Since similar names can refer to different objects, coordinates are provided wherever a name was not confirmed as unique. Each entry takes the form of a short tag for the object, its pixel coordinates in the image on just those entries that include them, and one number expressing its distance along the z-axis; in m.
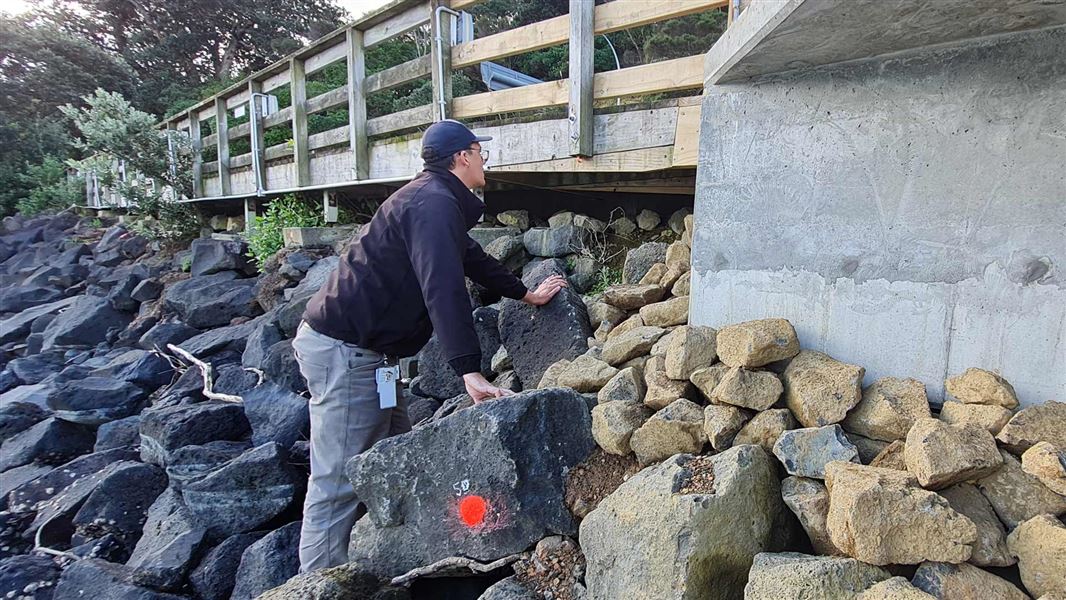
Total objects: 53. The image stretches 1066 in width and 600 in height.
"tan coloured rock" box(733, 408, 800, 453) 2.11
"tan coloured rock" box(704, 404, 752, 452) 2.15
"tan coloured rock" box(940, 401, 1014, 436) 1.90
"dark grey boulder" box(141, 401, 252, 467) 4.29
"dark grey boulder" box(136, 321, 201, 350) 6.97
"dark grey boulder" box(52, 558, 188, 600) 3.07
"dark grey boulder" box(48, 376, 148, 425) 5.57
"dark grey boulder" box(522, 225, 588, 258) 4.61
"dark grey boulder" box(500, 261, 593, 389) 3.26
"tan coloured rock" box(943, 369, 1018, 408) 1.95
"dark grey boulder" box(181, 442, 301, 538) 3.55
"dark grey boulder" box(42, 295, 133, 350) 8.48
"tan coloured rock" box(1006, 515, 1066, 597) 1.52
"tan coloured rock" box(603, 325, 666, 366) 2.79
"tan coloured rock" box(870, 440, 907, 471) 1.89
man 2.71
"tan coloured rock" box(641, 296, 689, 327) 2.98
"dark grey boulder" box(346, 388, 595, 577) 2.36
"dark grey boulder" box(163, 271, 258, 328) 7.35
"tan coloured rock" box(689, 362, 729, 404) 2.32
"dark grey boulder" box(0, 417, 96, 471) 5.33
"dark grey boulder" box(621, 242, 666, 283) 3.77
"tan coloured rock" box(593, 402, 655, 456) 2.36
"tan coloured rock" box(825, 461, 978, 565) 1.55
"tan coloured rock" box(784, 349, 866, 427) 2.10
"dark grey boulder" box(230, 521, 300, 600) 3.04
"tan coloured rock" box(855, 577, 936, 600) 1.44
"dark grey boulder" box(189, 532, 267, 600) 3.24
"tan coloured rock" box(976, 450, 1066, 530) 1.69
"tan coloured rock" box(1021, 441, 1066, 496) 1.65
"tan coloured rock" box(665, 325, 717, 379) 2.43
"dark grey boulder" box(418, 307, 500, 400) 3.79
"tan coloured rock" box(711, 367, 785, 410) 2.20
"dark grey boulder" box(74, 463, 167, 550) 3.90
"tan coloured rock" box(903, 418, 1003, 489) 1.68
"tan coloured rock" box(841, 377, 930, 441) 2.02
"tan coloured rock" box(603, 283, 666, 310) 3.29
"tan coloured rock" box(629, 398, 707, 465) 2.23
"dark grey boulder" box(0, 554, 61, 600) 3.45
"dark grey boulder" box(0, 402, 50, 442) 5.90
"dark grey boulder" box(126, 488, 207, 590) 3.23
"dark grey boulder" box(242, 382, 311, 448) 4.37
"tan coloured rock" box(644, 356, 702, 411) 2.39
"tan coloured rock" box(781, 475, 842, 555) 1.82
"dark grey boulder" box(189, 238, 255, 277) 8.45
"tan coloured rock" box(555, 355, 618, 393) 2.71
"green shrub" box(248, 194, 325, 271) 8.11
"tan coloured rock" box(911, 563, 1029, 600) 1.51
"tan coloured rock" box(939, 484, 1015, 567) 1.60
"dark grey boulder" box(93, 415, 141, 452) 5.18
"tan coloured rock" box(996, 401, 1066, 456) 1.80
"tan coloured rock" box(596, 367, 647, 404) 2.49
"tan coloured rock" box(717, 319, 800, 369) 2.29
